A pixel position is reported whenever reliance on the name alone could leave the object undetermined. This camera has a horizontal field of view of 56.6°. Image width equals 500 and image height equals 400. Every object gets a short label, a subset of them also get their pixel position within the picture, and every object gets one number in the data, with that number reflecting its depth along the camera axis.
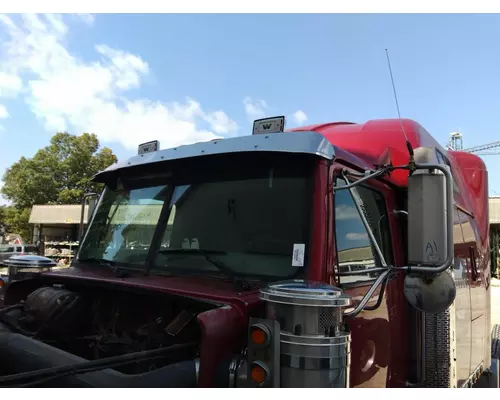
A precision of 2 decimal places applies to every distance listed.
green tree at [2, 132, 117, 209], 35.09
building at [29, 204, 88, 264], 25.52
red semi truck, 2.00
